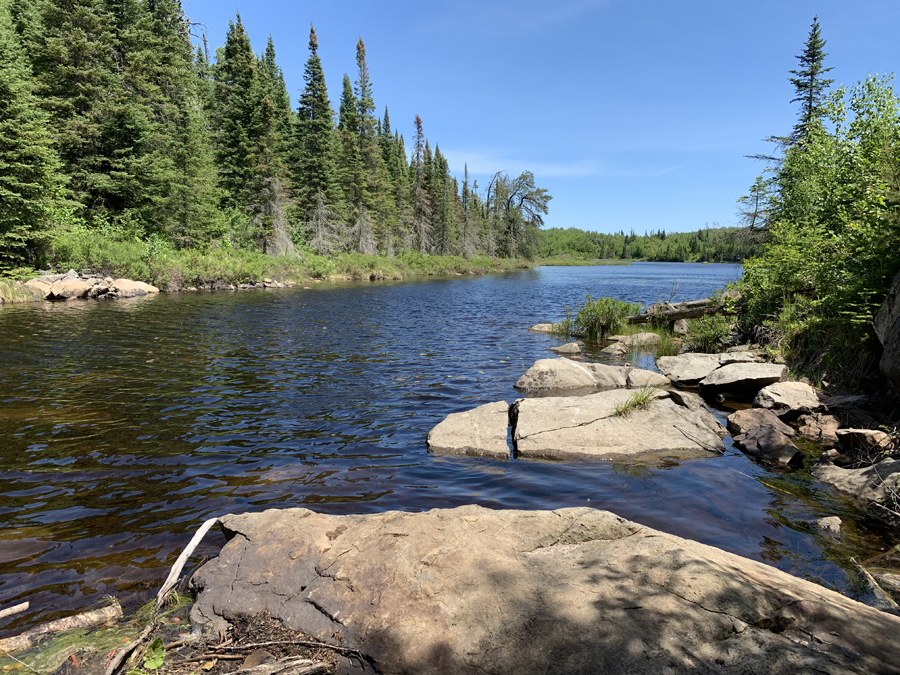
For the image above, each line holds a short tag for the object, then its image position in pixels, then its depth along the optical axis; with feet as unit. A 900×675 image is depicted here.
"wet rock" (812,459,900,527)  16.41
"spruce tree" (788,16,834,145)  94.53
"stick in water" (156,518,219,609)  10.85
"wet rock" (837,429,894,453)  19.92
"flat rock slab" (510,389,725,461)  22.29
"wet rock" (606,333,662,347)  49.07
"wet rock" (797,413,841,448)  24.25
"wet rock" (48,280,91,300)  71.41
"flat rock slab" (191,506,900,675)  7.88
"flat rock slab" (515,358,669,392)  32.96
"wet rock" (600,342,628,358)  46.17
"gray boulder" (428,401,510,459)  22.62
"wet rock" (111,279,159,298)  79.05
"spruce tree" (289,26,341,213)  154.30
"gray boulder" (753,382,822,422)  26.48
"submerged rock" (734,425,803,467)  21.75
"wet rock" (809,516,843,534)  15.90
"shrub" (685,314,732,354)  42.40
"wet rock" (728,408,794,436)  24.03
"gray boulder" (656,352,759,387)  34.37
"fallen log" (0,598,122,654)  9.77
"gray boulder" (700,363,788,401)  30.17
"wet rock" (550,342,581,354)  46.60
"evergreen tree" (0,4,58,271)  65.36
